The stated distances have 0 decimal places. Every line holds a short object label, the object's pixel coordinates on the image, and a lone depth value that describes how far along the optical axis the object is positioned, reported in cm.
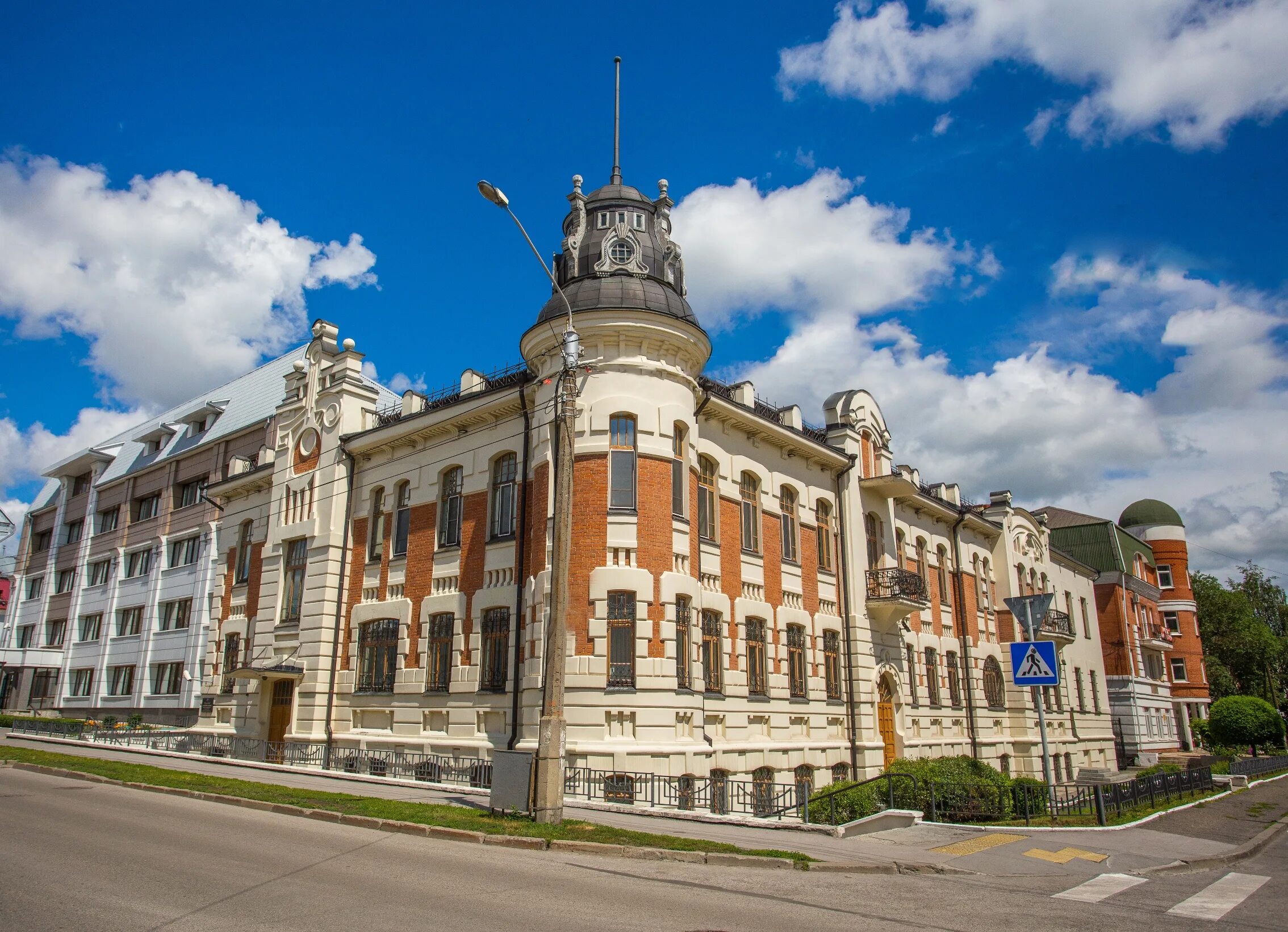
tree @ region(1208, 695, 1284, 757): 4950
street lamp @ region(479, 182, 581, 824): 1376
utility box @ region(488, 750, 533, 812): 1384
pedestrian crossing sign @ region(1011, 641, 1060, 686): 1513
